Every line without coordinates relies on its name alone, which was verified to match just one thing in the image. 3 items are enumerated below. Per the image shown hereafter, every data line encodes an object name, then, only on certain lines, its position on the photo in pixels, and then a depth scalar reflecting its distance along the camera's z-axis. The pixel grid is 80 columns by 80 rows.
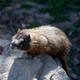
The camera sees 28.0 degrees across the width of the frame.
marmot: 3.47
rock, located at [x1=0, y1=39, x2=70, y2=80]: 3.16
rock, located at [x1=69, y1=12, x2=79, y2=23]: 7.78
